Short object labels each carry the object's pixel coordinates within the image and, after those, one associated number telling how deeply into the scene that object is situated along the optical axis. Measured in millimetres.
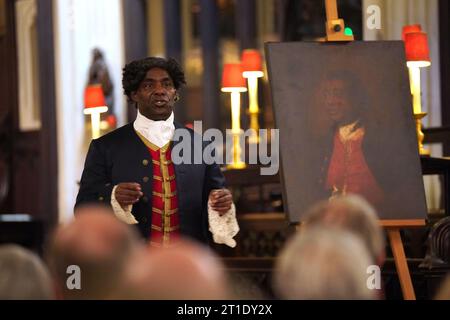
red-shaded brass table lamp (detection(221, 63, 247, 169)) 14468
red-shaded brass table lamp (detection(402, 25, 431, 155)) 12339
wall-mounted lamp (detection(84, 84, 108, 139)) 12127
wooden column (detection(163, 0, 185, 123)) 21305
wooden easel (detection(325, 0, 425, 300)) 9213
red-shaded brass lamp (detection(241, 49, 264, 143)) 14579
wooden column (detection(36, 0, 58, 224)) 21458
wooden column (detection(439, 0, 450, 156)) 16042
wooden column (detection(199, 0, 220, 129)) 20581
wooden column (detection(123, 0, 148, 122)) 20943
